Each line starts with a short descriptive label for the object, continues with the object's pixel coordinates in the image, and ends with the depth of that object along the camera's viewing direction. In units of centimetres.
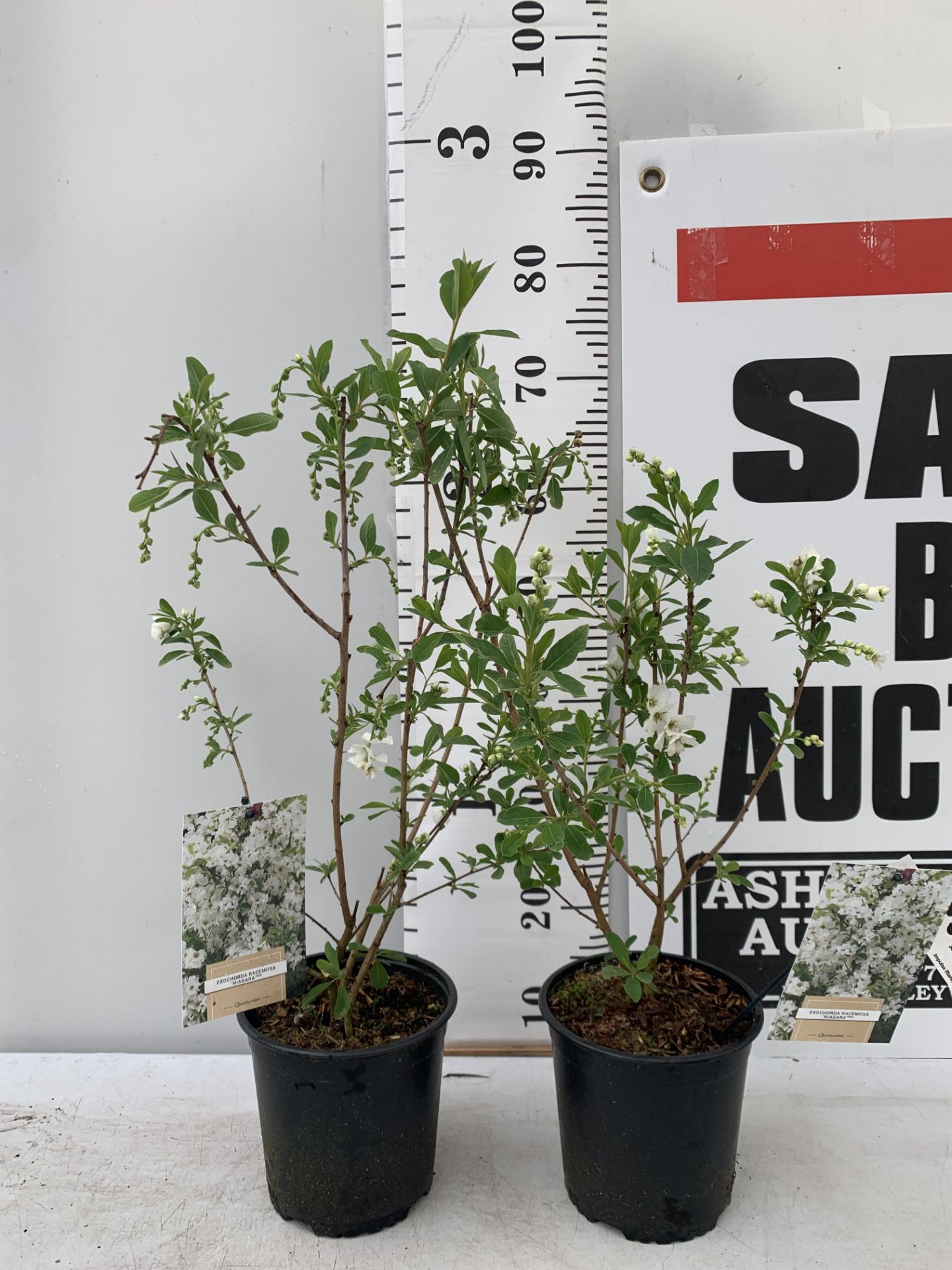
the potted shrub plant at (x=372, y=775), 91
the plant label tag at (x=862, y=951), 97
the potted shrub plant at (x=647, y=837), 91
